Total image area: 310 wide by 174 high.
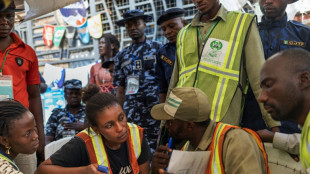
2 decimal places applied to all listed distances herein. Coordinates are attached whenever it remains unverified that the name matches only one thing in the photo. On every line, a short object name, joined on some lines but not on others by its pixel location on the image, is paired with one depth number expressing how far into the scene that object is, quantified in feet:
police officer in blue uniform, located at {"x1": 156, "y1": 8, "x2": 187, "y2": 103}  11.25
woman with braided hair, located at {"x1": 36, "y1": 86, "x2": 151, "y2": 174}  7.27
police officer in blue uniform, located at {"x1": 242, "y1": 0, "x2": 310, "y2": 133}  8.42
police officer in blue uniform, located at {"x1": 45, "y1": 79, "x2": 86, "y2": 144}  13.69
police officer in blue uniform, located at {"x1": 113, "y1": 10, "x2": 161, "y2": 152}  12.60
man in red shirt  8.52
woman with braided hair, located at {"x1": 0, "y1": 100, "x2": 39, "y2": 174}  6.86
